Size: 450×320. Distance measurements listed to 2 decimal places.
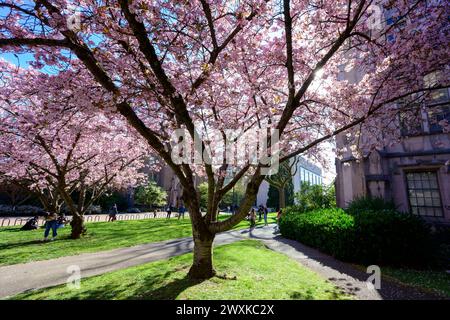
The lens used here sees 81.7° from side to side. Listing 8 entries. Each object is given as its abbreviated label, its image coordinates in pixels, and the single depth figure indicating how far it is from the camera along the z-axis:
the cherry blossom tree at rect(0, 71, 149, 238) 9.30
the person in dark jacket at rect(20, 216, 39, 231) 19.75
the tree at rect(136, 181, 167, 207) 47.91
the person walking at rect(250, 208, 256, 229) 22.86
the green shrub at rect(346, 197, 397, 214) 12.56
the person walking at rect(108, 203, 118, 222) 28.80
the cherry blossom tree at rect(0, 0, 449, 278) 5.49
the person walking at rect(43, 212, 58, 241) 14.91
